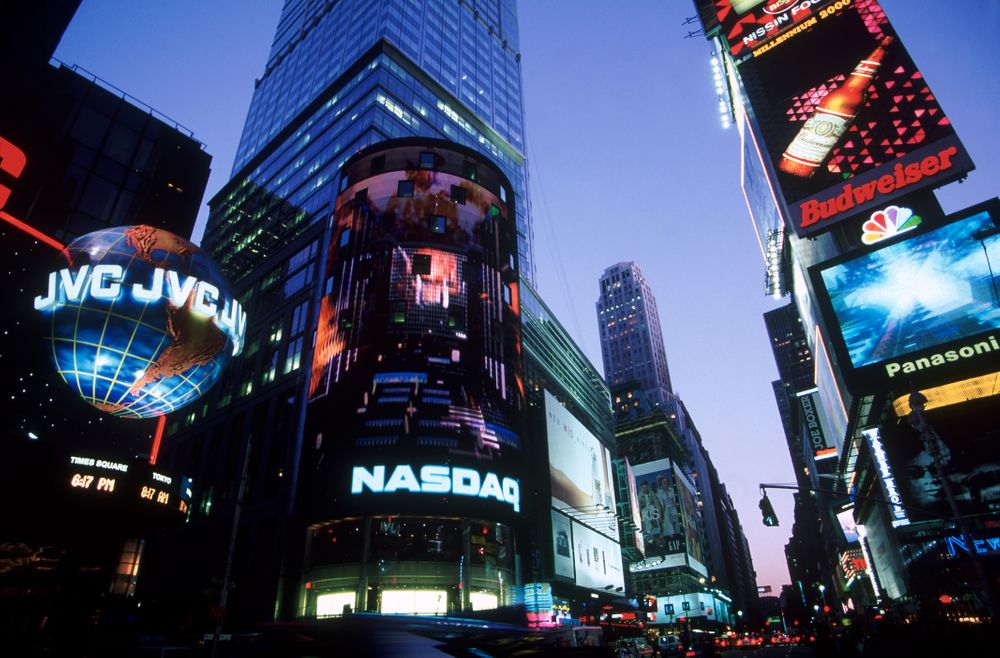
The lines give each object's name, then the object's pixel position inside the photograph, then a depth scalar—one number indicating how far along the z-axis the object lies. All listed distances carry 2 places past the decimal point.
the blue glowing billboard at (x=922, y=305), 29.31
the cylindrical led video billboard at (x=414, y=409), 30.59
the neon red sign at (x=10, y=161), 20.97
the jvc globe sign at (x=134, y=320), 17.17
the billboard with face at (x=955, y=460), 28.28
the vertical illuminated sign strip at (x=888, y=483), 31.92
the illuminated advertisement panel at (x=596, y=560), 49.41
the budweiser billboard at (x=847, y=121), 34.88
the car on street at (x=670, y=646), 34.81
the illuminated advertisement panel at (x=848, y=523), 64.94
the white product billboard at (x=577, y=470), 48.22
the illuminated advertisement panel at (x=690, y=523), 98.69
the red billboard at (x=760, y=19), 45.25
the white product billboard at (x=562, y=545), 43.78
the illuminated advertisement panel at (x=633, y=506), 71.19
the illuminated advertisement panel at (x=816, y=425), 83.75
